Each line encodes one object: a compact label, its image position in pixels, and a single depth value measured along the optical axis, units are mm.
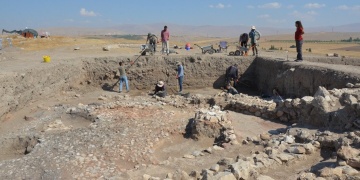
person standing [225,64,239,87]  14422
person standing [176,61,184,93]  13805
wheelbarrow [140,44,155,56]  16156
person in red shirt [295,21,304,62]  11516
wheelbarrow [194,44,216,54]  17266
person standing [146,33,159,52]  16312
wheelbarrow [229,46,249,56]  15923
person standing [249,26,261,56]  15155
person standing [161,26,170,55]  15886
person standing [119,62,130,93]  14094
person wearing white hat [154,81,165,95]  13164
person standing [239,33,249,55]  16266
